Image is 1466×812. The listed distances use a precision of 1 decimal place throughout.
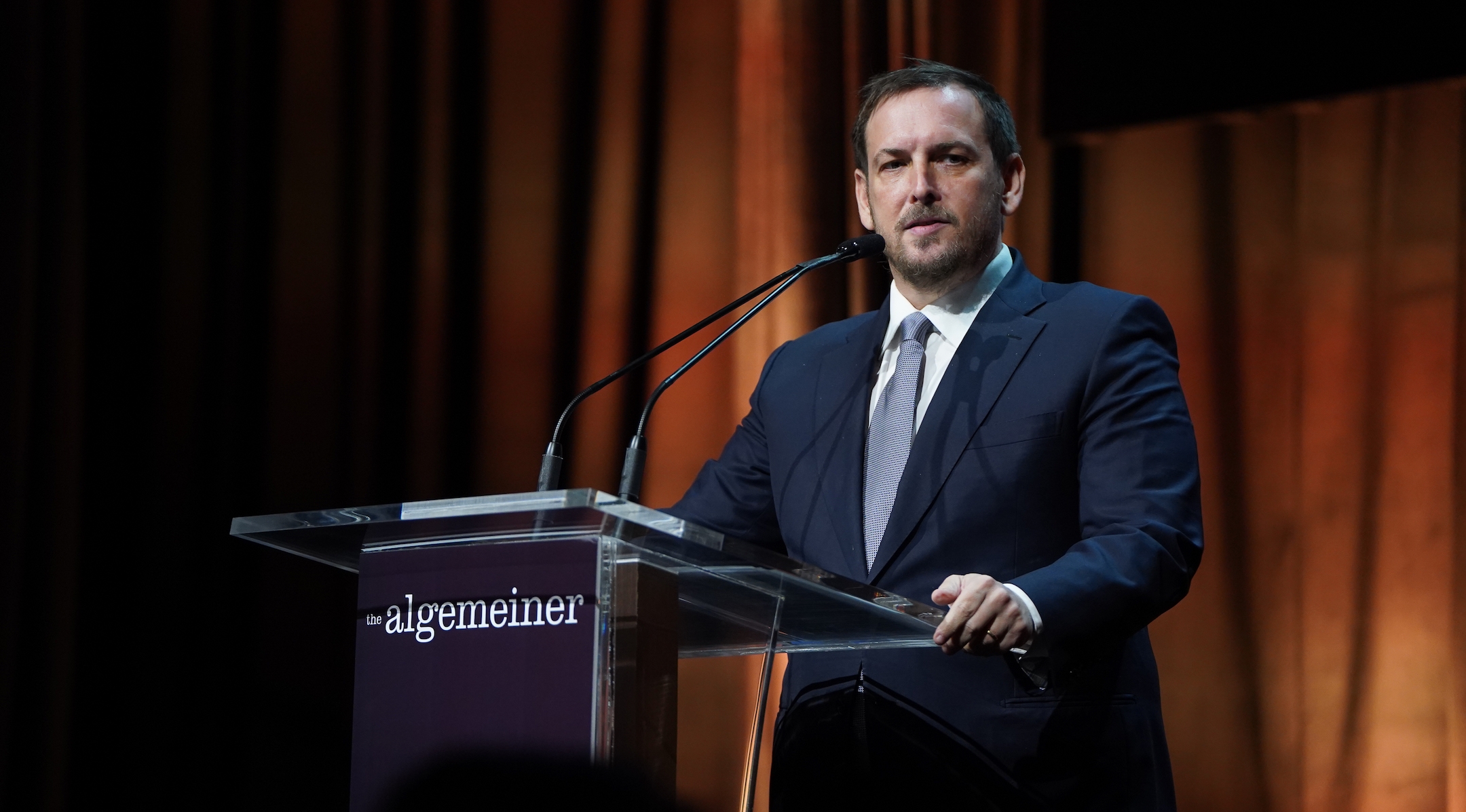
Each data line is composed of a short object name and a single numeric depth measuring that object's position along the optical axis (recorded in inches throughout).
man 275.7
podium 266.1
